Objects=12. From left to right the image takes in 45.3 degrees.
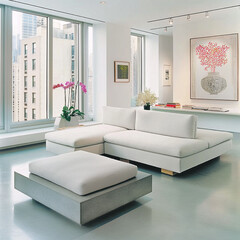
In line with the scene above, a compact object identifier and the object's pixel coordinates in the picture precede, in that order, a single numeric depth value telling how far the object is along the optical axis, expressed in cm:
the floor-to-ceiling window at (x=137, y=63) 852
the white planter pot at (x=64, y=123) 532
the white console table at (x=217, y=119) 666
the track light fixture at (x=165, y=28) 748
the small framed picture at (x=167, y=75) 898
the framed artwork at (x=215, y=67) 652
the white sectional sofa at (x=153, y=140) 362
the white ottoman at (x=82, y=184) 234
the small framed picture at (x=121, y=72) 708
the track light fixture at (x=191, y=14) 567
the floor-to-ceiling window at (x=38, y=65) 548
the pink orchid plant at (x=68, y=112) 538
